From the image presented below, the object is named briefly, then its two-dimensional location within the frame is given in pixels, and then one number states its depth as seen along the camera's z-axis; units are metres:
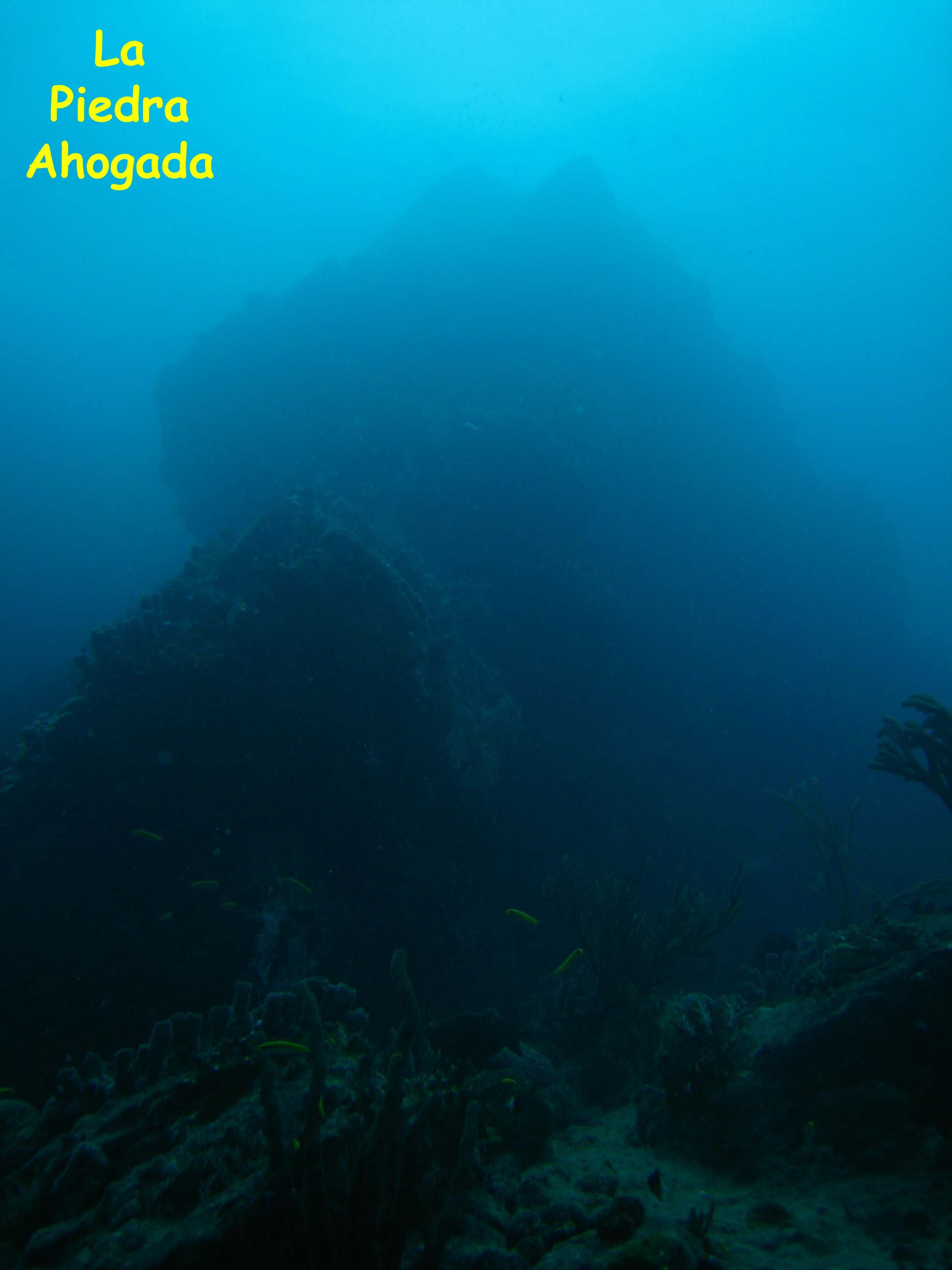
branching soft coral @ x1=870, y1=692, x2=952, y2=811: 4.82
